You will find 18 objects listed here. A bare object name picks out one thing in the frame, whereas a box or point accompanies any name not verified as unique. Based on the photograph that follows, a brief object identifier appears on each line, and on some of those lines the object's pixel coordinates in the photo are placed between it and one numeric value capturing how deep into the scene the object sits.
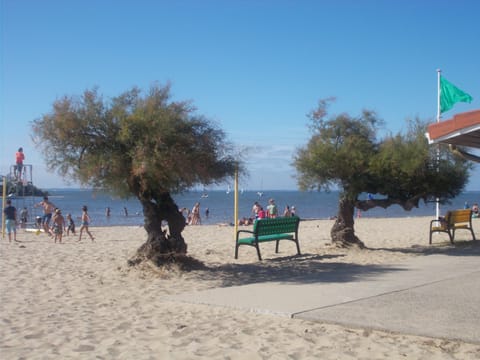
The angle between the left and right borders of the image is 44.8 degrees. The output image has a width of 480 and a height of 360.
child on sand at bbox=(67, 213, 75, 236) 21.58
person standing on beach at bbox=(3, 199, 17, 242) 18.39
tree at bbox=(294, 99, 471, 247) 13.52
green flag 21.13
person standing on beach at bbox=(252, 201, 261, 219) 30.80
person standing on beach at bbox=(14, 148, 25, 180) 22.44
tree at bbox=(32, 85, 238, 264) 9.62
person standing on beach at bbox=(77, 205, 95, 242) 19.48
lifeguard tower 22.88
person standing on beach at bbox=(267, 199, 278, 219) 27.78
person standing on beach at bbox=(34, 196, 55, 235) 20.87
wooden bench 15.62
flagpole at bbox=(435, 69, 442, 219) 20.18
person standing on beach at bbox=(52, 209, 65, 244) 18.27
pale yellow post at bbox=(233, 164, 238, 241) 13.75
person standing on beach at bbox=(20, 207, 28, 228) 25.37
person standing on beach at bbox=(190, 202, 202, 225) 34.03
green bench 12.55
